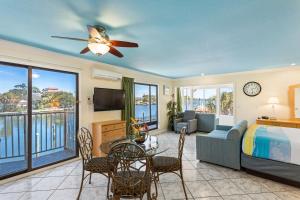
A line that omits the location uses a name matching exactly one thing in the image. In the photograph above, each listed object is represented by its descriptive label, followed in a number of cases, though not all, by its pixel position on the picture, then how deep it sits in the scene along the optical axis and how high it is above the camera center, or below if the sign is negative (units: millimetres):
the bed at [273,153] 2014 -896
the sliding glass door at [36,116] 2450 -306
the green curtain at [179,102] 5975 -55
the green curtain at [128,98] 3937 +95
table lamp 3999 -78
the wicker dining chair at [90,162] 1748 -868
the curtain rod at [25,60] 2155 +793
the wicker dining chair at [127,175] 1340 -813
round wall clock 4373 +389
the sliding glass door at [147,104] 4776 -97
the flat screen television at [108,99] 3255 +76
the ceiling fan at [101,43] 1655 +795
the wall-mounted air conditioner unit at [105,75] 3255 +734
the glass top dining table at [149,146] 1686 -649
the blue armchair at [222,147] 2478 -964
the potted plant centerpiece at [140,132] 1993 -488
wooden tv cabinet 3050 -737
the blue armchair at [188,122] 4963 -837
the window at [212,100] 5250 +12
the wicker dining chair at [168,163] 1773 -883
